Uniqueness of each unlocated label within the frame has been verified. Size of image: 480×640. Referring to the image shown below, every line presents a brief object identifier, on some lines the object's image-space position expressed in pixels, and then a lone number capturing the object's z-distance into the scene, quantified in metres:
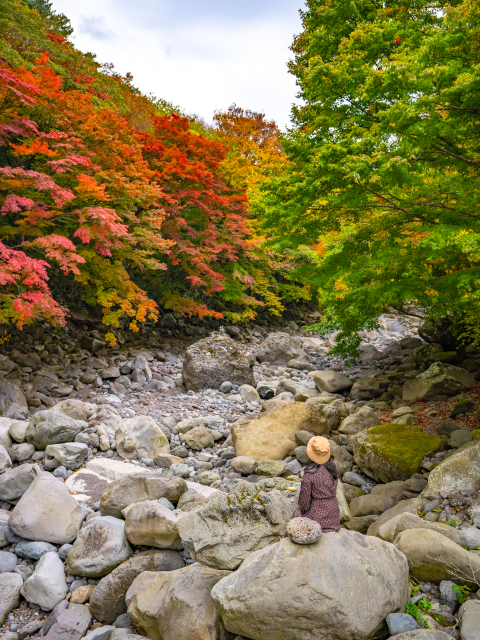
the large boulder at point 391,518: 4.09
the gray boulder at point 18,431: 7.01
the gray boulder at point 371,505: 5.01
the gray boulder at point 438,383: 7.99
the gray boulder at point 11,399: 8.29
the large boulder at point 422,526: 3.82
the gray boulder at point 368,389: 9.48
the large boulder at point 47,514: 4.88
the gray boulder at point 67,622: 3.89
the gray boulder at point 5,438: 6.87
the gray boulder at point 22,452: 6.68
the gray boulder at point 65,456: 6.61
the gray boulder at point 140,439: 7.21
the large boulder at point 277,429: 7.05
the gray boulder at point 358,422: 7.45
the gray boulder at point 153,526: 4.40
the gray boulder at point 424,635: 2.68
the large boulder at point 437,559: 3.25
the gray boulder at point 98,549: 4.46
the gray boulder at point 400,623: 2.89
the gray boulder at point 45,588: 4.23
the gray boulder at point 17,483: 5.67
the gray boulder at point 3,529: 4.97
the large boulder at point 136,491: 5.23
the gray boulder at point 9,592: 4.11
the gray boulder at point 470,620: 2.75
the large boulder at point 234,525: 3.82
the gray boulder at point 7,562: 4.59
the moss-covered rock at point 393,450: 5.63
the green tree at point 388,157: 4.73
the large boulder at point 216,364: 11.00
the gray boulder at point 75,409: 8.10
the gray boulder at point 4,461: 6.31
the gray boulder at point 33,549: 4.76
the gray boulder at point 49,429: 6.88
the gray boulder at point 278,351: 14.37
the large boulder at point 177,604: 3.42
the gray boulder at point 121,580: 4.12
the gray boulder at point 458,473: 4.51
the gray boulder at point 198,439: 7.76
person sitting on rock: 3.34
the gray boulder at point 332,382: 10.33
